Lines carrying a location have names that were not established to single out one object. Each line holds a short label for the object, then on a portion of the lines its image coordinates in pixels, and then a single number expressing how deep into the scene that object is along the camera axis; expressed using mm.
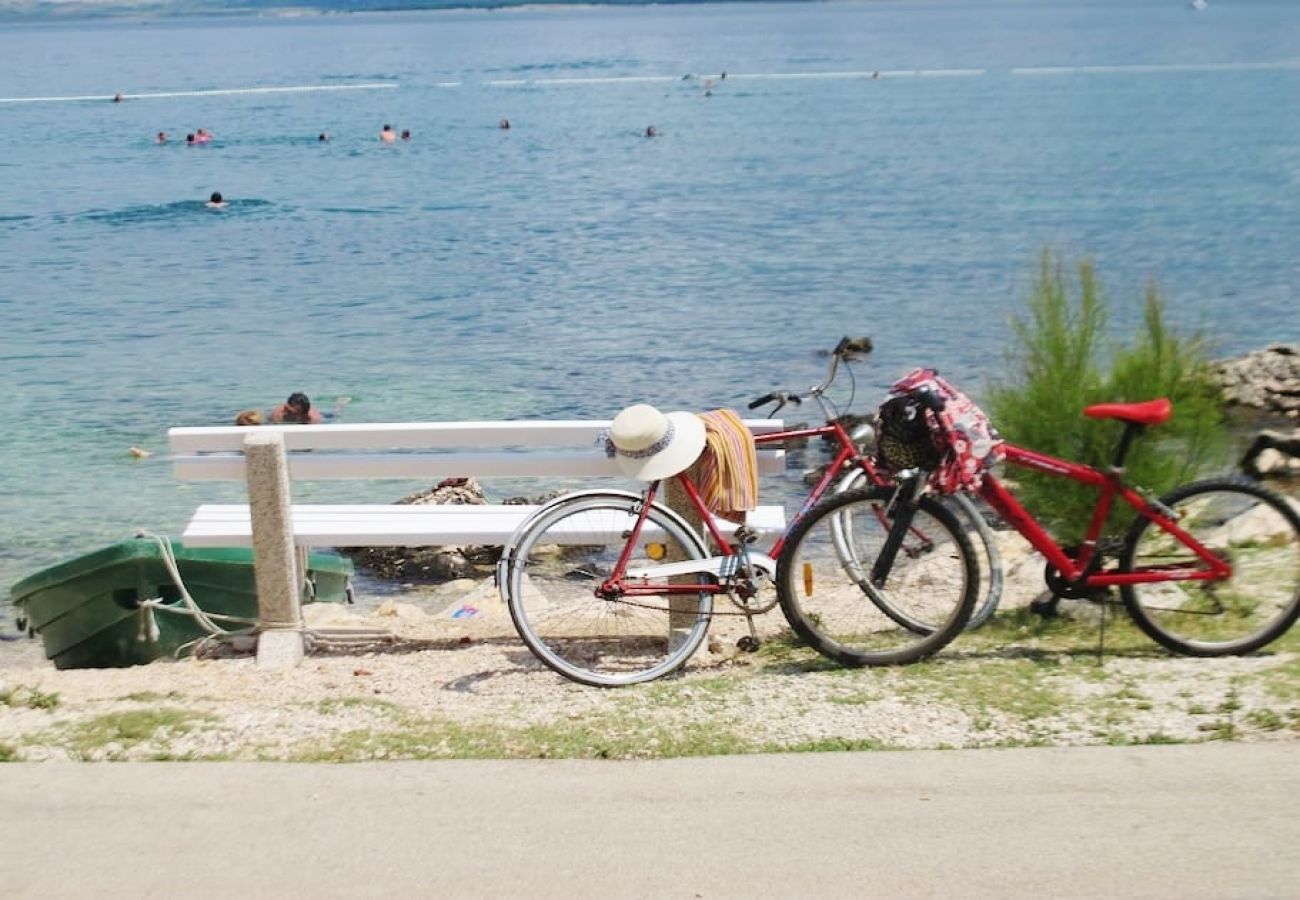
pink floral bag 5879
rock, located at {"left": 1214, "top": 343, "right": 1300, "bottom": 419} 16703
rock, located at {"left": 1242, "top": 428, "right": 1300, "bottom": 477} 14109
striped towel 6426
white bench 6926
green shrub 7746
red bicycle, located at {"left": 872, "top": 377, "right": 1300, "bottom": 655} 5930
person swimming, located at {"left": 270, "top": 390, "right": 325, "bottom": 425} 16953
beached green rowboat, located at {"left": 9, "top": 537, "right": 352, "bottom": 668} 7973
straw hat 6172
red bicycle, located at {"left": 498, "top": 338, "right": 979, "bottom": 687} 6031
